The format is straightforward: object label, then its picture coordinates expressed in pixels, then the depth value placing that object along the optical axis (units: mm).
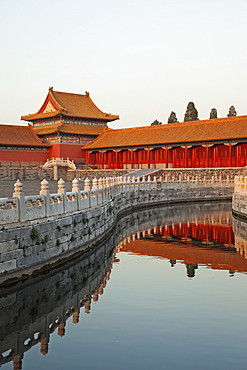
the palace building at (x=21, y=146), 54094
